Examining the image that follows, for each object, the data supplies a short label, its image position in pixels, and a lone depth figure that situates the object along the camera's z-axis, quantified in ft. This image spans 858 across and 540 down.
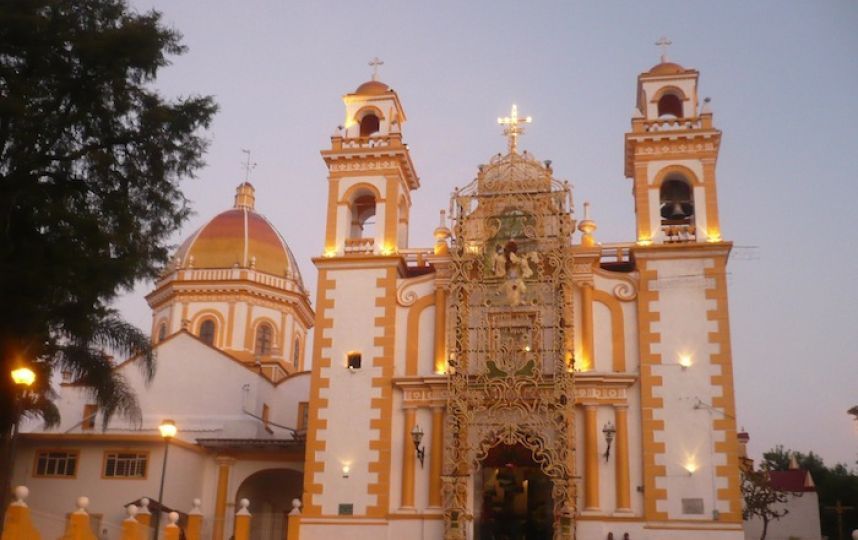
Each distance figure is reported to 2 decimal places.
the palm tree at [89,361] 72.18
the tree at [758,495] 119.14
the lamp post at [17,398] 64.18
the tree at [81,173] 67.46
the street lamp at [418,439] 91.15
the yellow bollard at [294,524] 90.38
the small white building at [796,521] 133.18
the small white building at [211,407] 109.29
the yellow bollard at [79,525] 70.33
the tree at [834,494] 164.45
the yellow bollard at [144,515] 91.55
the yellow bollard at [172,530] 81.30
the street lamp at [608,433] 87.97
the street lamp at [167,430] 77.40
